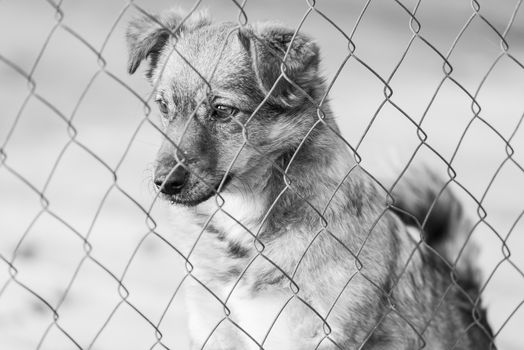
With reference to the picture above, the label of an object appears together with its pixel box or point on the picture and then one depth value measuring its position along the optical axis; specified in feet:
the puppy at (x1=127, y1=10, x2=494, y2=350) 11.44
